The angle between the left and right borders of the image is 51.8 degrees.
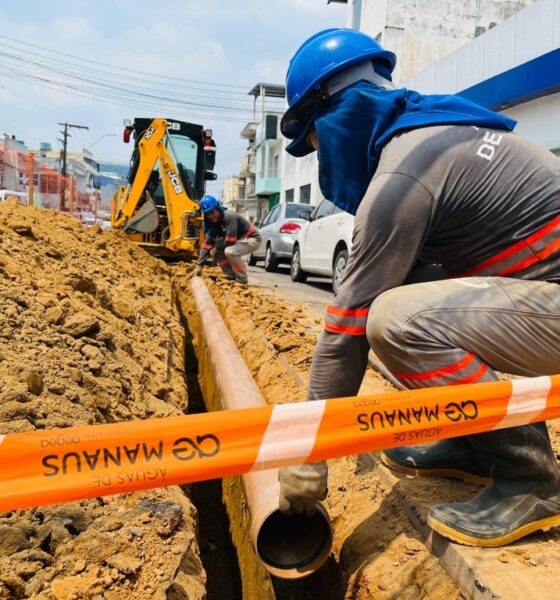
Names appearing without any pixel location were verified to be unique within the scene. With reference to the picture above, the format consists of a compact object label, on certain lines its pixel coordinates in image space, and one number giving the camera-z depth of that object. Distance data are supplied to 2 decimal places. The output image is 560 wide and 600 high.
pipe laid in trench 2.21
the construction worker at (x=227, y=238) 9.54
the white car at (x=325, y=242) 8.50
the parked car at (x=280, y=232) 12.66
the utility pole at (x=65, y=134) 46.26
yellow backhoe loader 10.33
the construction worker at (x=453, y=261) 1.93
